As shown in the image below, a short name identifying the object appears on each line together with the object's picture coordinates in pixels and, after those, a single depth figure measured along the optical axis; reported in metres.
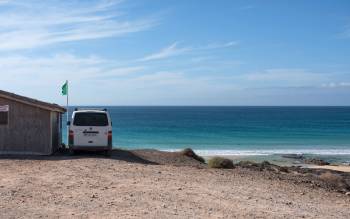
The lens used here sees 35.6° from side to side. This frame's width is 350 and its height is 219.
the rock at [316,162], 37.07
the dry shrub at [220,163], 21.42
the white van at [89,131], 19.92
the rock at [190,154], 26.23
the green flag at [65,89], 24.49
